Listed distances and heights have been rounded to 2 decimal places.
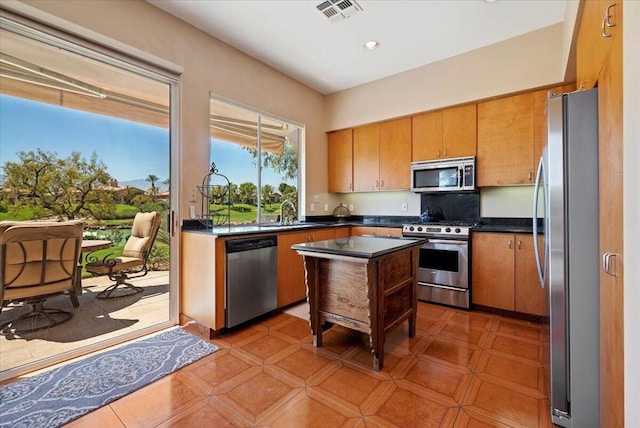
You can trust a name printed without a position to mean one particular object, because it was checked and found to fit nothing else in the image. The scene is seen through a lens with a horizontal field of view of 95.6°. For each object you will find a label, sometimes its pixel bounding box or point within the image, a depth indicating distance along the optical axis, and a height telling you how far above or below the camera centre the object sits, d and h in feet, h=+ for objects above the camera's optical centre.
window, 10.78 +2.16
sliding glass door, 6.61 +1.27
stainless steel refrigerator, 4.62 -0.69
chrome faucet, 13.23 -0.04
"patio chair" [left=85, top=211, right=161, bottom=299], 8.24 -1.29
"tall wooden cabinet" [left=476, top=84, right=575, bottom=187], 10.12 +2.77
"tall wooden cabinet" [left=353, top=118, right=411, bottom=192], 13.17 +2.81
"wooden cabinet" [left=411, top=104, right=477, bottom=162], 11.48 +3.35
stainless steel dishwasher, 8.75 -2.03
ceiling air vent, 8.47 +6.20
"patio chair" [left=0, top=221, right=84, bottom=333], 6.58 -1.22
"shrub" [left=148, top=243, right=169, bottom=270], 9.11 -1.31
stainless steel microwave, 11.30 +1.60
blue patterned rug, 5.38 -3.61
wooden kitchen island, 6.64 -1.75
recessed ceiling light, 10.65 +6.34
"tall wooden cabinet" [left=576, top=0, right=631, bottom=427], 3.49 +0.07
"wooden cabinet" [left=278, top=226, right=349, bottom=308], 10.44 -2.01
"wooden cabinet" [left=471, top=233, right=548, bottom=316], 9.63 -2.07
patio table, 7.67 -0.83
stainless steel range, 10.70 -1.88
